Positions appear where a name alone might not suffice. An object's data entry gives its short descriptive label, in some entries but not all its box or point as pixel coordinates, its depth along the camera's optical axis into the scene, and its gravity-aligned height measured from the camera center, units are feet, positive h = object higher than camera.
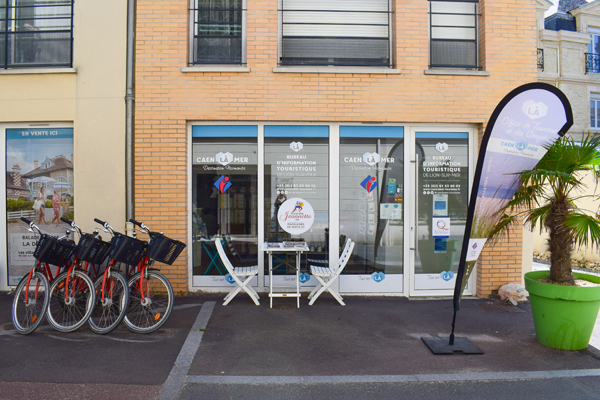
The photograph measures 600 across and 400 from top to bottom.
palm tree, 14.01 +0.44
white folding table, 18.10 -2.20
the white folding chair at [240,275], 18.33 -3.33
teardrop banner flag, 13.28 +1.98
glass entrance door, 20.89 -0.22
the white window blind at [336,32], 21.13 +9.50
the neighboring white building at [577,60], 63.41 +24.26
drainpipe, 20.01 +4.50
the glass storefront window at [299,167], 20.65 +2.02
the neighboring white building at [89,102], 20.01 +5.28
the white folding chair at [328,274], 18.51 -3.26
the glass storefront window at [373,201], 20.75 +0.25
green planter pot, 13.75 -3.86
